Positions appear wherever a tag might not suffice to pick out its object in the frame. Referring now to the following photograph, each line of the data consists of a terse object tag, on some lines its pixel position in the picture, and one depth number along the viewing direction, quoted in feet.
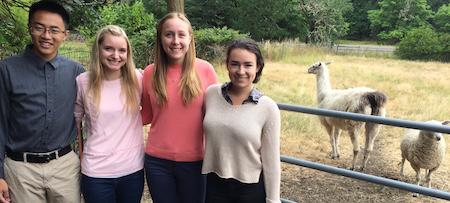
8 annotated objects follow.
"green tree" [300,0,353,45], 110.83
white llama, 23.30
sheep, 20.39
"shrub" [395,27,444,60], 105.19
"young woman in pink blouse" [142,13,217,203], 7.71
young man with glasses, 7.18
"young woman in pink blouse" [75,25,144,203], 7.66
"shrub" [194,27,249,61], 64.34
